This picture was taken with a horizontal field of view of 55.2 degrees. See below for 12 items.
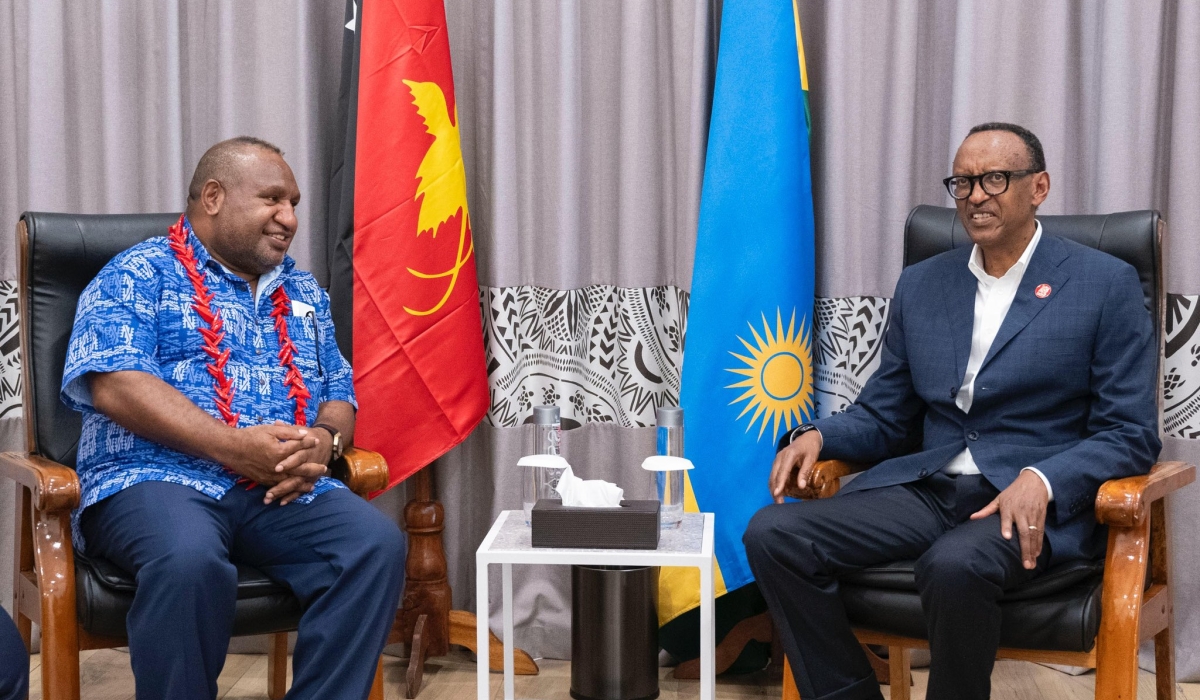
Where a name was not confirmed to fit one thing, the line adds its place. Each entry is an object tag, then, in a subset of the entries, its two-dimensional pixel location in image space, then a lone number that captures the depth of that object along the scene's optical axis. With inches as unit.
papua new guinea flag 104.4
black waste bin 101.8
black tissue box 80.6
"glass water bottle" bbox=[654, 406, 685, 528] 87.2
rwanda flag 102.2
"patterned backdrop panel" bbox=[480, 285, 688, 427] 114.8
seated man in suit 76.4
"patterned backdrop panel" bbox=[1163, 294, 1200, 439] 104.2
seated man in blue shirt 76.8
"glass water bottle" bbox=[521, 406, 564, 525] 89.7
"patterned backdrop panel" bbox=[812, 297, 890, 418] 109.3
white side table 79.5
